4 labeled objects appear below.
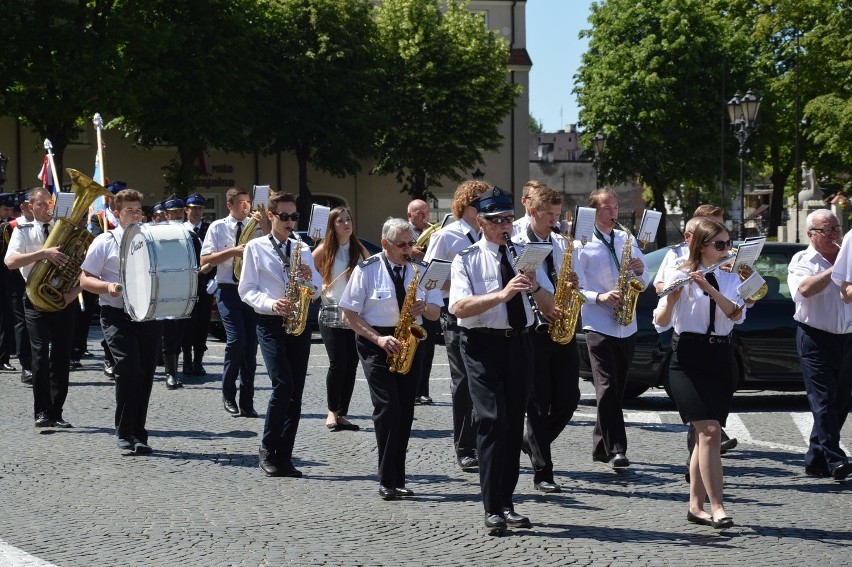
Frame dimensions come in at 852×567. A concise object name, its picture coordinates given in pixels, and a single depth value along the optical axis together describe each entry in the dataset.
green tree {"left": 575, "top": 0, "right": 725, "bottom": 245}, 54.00
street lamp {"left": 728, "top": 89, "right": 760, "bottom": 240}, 29.36
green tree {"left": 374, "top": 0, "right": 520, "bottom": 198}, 49.41
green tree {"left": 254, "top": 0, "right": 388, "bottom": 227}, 46.53
